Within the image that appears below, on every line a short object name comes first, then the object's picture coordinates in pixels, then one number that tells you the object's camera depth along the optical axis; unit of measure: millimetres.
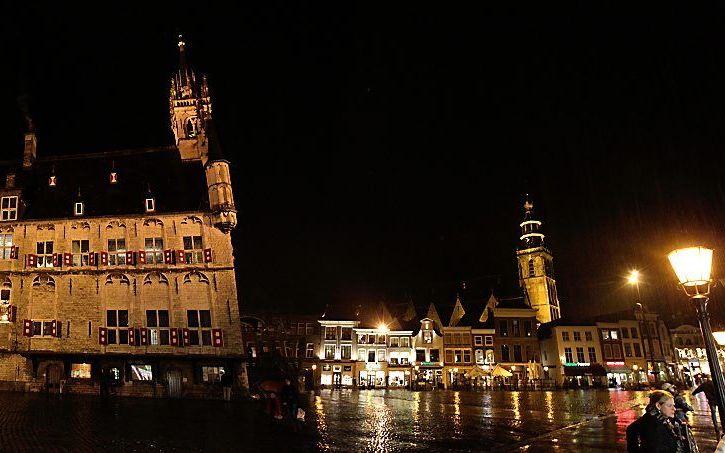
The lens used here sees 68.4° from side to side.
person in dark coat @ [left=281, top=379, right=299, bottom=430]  16531
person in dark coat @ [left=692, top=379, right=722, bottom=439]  13641
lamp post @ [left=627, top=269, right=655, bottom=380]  24969
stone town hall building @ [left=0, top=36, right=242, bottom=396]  35562
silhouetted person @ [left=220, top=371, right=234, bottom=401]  34219
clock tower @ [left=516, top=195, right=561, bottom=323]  99312
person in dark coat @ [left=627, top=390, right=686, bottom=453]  6066
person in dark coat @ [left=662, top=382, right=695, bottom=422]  8751
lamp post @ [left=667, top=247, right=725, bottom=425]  7457
